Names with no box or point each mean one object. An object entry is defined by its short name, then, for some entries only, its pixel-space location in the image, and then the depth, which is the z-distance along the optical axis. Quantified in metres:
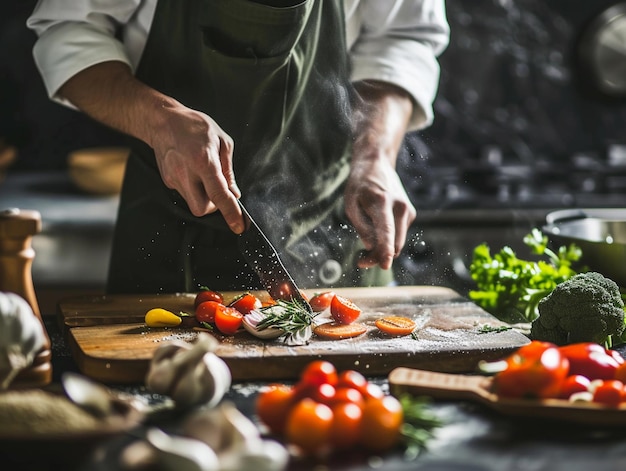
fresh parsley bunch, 1.98
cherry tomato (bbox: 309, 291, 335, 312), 1.89
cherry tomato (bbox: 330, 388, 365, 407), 1.21
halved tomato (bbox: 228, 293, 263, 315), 1.81
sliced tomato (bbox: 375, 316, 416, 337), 1.74
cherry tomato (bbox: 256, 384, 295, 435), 1.24
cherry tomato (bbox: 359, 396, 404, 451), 1.17
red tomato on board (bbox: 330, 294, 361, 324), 1.79
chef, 2.02
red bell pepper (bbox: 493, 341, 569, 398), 1.32
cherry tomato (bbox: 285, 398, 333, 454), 1.15
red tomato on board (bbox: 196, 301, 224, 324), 1.78
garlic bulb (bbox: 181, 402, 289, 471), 1.05
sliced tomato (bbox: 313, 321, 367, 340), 1.72
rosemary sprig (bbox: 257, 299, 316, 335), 1.68
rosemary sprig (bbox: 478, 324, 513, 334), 1.78
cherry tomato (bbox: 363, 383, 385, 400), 1.24
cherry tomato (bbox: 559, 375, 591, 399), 1.36
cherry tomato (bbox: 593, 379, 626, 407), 1.31
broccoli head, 1.69
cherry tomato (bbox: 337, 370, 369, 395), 1.26
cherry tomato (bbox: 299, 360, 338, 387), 1.25
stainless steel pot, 1.94
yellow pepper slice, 1.78
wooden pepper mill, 1.45
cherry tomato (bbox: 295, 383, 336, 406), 1.22
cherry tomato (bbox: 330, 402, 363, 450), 1.17
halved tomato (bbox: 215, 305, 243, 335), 1.71
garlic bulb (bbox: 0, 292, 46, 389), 1.29
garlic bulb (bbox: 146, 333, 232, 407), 1.31
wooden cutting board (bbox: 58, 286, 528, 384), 1.58
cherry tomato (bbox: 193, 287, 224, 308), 1.87
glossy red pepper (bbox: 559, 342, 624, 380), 1.42
